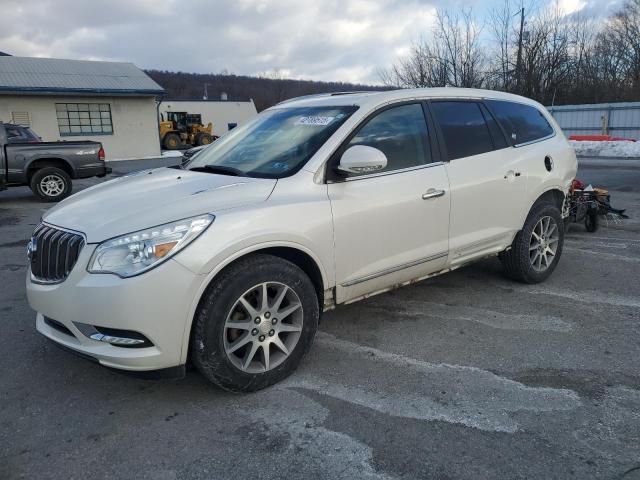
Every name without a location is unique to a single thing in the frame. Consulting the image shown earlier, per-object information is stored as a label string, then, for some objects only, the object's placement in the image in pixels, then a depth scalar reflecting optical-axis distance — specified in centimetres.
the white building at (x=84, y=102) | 2397
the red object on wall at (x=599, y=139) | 2233
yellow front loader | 3309
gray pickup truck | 1152
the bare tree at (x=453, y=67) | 2917
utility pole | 2908
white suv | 289
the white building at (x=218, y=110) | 5041
